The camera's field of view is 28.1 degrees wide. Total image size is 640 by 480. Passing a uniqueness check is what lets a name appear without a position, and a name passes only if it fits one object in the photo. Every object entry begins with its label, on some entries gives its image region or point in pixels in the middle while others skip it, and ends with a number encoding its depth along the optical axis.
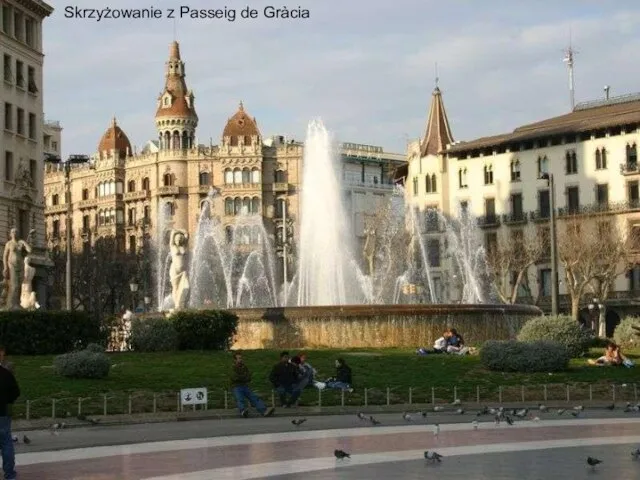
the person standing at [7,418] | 15.91
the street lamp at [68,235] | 53.69
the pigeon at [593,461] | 16.19
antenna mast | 112.94
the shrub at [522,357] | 33.94
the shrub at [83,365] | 30.58
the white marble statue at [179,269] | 42.25
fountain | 41.66
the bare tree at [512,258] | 89.31
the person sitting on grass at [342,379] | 29.86
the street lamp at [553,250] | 43.25
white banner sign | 27.00
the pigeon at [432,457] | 17.42
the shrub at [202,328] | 39.78
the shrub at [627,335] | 46.72
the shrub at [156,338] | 39.34
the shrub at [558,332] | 39.78
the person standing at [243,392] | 26.39
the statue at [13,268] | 41.38
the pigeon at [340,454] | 17.58
